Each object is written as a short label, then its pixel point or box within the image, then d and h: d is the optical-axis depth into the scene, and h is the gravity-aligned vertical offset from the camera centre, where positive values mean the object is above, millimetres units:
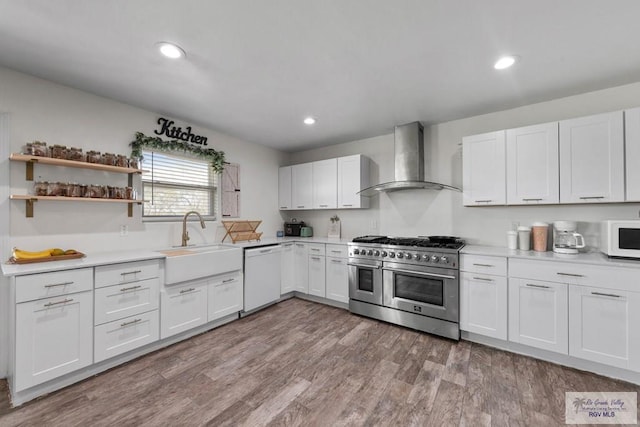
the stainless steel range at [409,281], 2891 -800
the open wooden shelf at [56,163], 2189 +485
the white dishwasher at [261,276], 3504 -852
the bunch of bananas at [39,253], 2098 -321
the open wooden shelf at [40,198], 2188 +151
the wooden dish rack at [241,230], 3878 -218
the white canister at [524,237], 2857 -226
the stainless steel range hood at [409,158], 3529 +808
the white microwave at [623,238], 2170 -182
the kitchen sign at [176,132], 3243 +1092
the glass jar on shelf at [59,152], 2355 +585
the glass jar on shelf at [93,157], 2571 +587
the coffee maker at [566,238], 2494 -216
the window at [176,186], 3209 +401
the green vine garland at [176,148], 3014 +874
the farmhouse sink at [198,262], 2688 -521
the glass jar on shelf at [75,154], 2441 +581
